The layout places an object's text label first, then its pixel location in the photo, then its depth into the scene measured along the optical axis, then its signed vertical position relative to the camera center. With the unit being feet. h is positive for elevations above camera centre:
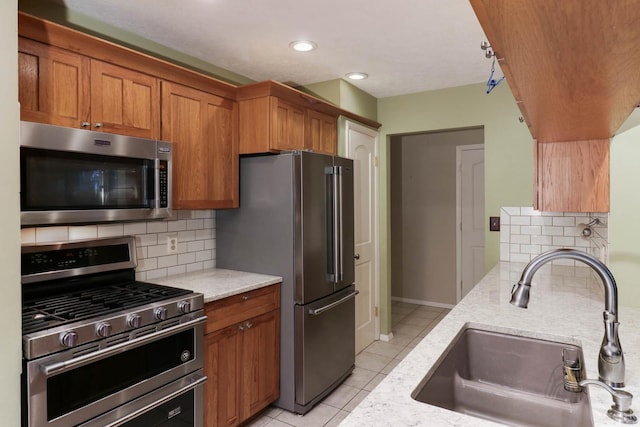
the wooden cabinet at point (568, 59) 2.01 +1.00
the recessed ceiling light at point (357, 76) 10.30 +3.47
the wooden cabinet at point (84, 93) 5.55 +1.83
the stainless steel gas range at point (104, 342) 4.91 -1.83
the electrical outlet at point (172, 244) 8.58 -0.76
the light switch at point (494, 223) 10.79 -0.42
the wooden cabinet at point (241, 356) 7.11 -2.85
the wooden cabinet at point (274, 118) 8.64 +2.07
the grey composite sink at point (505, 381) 3.91 -1.87
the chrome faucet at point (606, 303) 3.07 -0.75
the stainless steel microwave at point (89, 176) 5.48 +0.52
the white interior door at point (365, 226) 11.57 -0.54
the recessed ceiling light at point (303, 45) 8.20 +3.43
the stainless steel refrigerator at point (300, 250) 8.41 -0.92
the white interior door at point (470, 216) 15.57 -0.33
